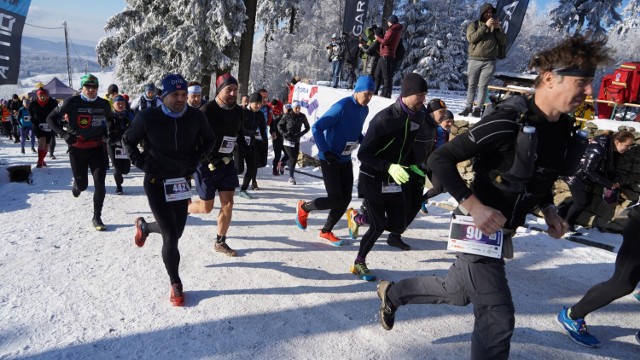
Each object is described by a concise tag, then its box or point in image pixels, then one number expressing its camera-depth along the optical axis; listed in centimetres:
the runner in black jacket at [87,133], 524
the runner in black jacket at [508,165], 204
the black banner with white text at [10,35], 789
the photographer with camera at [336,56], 1287
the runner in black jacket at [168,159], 346
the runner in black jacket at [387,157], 373
